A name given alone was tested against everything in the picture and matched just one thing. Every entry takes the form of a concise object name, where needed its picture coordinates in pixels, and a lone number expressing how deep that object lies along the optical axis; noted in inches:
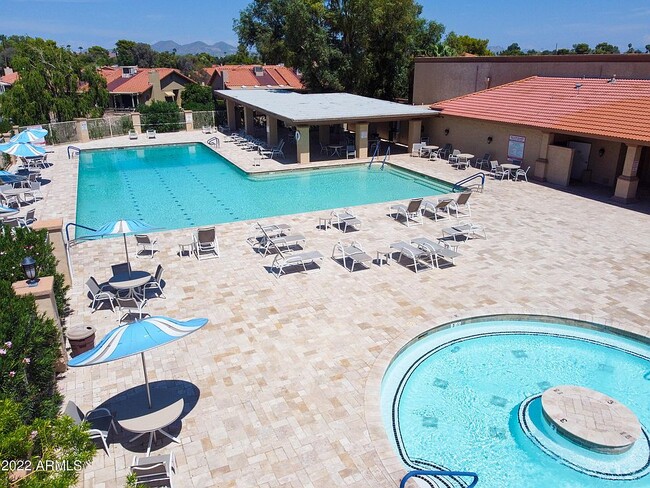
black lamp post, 328.5
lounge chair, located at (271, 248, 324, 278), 482.3
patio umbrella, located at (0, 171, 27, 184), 790.4
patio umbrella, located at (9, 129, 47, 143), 924.4
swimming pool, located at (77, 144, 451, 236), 743.7
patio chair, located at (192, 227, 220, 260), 518.6
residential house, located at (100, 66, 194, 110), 2329.0
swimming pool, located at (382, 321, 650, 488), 271.3
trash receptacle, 344.8
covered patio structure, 984.3
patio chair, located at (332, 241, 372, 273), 489.6
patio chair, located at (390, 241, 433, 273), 495.2
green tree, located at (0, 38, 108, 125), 1326.3
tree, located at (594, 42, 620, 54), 4016.0
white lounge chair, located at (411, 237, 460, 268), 501.4
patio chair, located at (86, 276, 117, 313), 418.3
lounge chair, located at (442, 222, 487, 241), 569.3
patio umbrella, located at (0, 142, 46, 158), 853.2
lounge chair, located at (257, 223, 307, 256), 530.6
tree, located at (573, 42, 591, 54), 3810.3
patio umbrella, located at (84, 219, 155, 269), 419.8
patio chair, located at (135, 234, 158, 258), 519.5
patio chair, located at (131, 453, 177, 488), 235.1
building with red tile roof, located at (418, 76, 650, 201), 732.0
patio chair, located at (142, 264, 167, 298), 444.0
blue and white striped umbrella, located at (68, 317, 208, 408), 246.4
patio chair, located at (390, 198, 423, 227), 631.8
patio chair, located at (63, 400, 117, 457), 257.4
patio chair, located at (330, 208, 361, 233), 611.8
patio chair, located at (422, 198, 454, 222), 656.4
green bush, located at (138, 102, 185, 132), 1419.8
